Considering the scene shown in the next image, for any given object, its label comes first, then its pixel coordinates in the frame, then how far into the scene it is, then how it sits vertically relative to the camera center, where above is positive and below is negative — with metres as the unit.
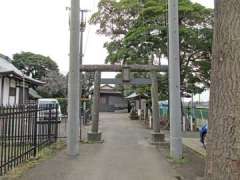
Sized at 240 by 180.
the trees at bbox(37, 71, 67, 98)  28.97 +1.94
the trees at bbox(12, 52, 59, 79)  33.25 +5.99
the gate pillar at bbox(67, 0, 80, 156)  6.97 +0.58
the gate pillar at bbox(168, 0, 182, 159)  6.69 +0.75
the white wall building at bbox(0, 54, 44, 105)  10.85 +0.95
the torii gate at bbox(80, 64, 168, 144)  8.76 +0.85
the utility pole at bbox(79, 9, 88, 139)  12.62 +4.90
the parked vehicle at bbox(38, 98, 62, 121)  7.50 -0.42
